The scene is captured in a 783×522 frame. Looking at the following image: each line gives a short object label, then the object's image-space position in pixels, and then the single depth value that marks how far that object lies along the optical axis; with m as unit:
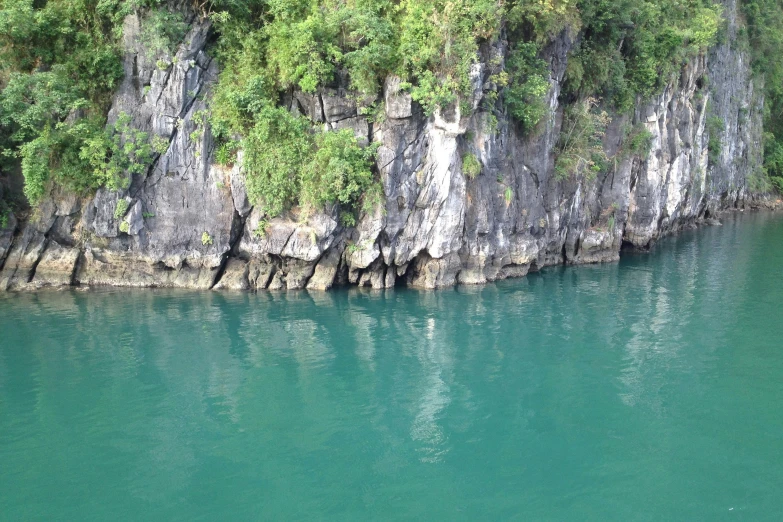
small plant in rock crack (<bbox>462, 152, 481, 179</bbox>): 21.28
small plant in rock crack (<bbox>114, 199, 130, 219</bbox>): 20.50
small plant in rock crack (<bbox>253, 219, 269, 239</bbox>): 21.19
